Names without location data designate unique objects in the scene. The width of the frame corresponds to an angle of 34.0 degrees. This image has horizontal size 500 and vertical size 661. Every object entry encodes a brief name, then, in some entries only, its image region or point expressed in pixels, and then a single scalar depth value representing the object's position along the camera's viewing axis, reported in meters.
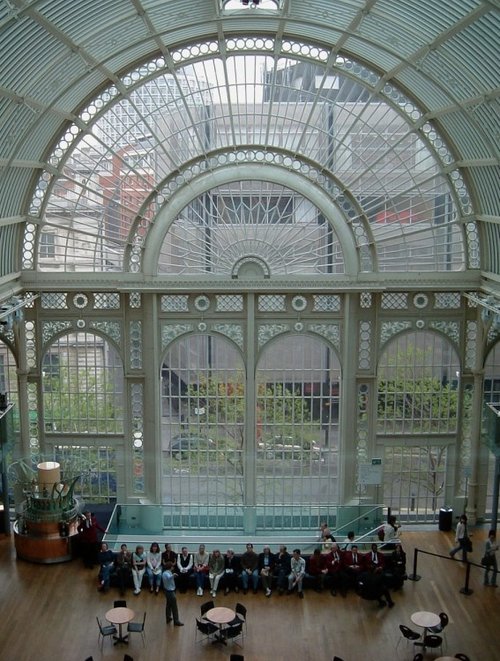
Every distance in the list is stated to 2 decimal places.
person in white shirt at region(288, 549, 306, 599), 25.17
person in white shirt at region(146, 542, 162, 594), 25.30
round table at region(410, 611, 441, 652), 21.91
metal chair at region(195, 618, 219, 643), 22.17
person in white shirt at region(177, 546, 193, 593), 25.33
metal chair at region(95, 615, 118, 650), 22.23
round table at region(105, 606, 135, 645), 22.20
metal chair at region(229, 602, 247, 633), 22.39
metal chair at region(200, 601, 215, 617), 23.12
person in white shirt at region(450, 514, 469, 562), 26.80
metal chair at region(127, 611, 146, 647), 22.27
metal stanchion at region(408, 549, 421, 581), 26.14
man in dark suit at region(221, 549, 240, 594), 25.28
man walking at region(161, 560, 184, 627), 23.39
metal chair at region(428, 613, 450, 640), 22.25
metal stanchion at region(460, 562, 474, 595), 25.31
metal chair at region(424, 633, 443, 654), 21.70
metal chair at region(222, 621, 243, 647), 22.20
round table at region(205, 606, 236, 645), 22.12
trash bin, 29.88
